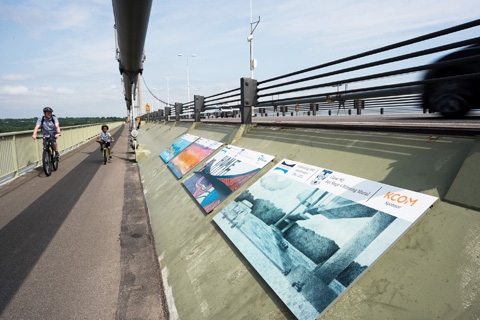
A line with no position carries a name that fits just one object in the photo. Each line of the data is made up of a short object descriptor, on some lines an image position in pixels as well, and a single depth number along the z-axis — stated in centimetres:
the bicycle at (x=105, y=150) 1138
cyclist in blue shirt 890
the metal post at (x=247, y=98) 663
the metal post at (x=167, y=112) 2174
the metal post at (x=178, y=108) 1635
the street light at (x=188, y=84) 4691
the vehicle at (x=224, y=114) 3108
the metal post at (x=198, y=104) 1158
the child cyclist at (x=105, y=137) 1138
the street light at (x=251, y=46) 2422
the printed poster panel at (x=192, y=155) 642
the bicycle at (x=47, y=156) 889
